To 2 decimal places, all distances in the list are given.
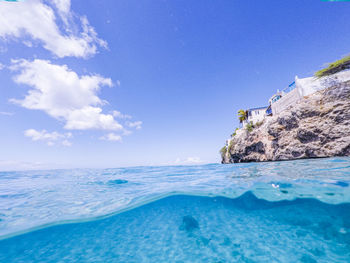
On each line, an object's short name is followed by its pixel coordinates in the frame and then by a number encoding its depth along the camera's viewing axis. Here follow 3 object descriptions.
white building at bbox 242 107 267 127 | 38.00
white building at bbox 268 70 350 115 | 17.14
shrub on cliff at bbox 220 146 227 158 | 37.75
